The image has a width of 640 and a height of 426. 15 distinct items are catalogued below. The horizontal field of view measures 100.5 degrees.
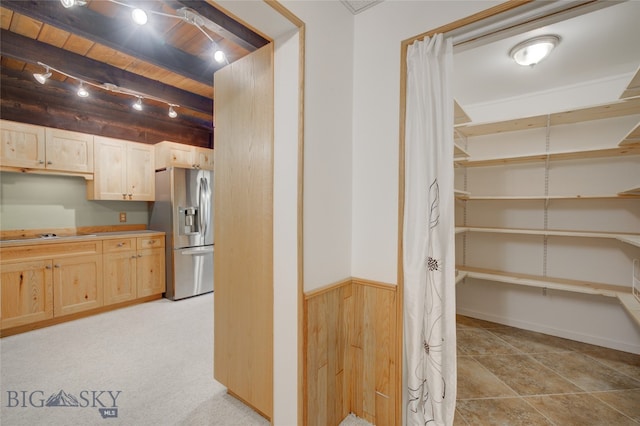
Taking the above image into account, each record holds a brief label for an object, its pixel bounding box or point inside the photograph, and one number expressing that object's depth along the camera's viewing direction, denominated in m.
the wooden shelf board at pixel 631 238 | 1.97
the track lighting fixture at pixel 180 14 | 1.66
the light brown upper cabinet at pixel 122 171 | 3.52
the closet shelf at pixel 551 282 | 2.47
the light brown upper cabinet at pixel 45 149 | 2.87
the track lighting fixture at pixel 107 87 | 2.54
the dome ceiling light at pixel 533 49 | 2.07
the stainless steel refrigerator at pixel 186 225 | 3.80
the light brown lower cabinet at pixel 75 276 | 2.76
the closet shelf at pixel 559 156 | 2.45
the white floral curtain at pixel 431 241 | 1.45
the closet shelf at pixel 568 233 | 2.27
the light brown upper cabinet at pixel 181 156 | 3.94
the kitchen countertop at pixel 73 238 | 2.77
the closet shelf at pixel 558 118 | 2.38
